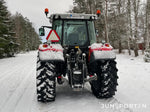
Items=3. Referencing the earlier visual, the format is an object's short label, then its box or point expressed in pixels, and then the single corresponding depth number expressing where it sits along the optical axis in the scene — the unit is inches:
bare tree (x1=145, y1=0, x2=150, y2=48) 732.5
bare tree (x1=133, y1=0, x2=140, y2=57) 743.1
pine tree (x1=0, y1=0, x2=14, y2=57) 786.7
